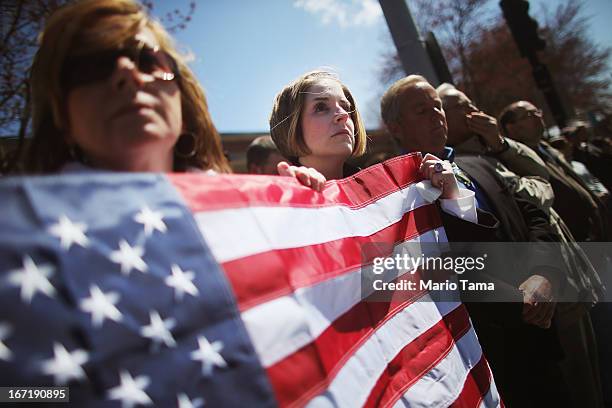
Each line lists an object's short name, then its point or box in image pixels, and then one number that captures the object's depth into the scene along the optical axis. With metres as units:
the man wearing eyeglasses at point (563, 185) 2.85
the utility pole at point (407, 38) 3.45
